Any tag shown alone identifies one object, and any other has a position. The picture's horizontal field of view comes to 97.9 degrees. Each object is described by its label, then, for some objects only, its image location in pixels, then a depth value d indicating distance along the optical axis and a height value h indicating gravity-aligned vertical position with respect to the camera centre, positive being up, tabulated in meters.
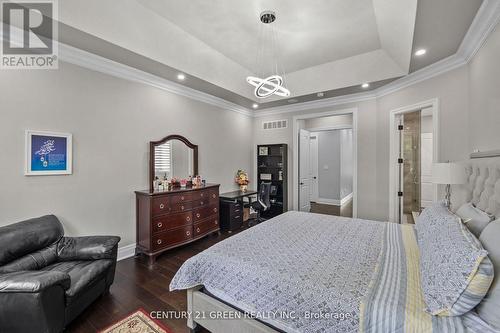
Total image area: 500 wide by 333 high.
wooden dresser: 3.08 -0.81
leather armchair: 1.49 -0.91
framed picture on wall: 2.39 +0.14
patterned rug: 1.83 -1.39
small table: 4.37 -0.92
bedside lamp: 2.46 -0.08
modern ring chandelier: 2.72 +1.85
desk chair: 4.70 -0.72
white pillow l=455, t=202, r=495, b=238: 1.59 -0.41
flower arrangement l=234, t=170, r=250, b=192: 5.24 -0.32
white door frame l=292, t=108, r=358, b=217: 4.45 +0.36
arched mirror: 3.50 +0.13
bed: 1.16 -0.75
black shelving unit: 5.25 -0.17
